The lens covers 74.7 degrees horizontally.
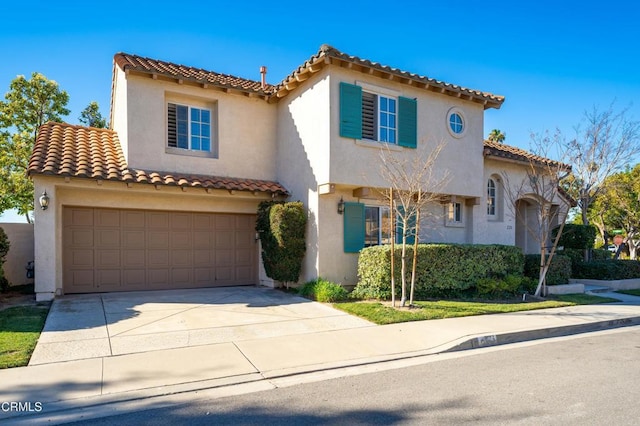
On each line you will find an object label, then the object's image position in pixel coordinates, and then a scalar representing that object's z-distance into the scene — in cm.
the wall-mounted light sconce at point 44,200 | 971
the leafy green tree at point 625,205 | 2156
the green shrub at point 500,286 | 1127
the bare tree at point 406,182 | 970
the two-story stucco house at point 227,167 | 1094
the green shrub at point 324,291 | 1041
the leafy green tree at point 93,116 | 2230
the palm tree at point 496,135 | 3128
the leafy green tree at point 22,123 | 1686
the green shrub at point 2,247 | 1005
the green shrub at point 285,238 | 1139
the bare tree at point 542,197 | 1164
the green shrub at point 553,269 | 1276
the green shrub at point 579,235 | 1553
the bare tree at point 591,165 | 1235
